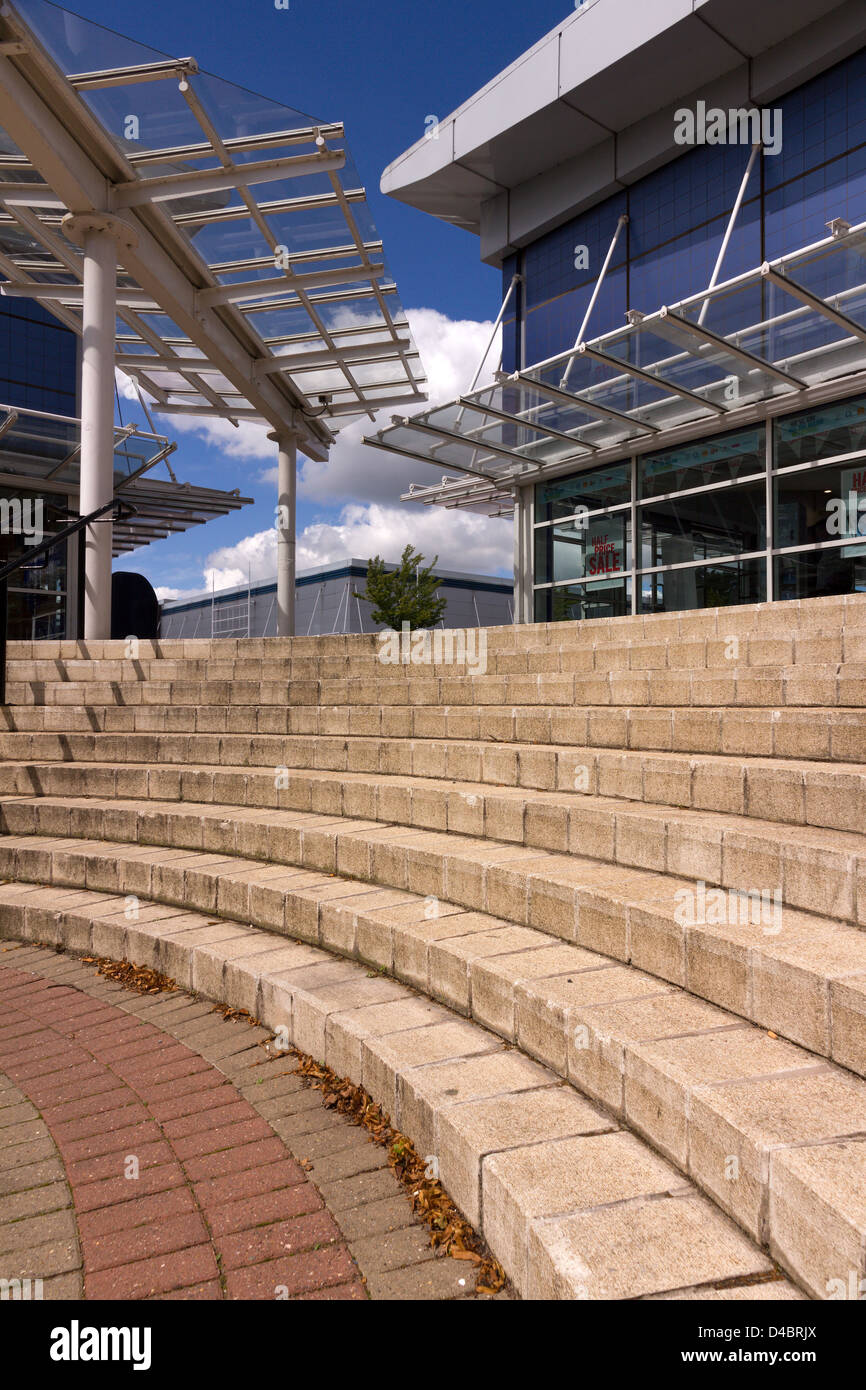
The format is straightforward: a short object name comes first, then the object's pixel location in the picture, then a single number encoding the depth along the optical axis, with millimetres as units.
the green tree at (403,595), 24359
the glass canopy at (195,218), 8680
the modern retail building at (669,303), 10953
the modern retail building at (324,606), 32719
